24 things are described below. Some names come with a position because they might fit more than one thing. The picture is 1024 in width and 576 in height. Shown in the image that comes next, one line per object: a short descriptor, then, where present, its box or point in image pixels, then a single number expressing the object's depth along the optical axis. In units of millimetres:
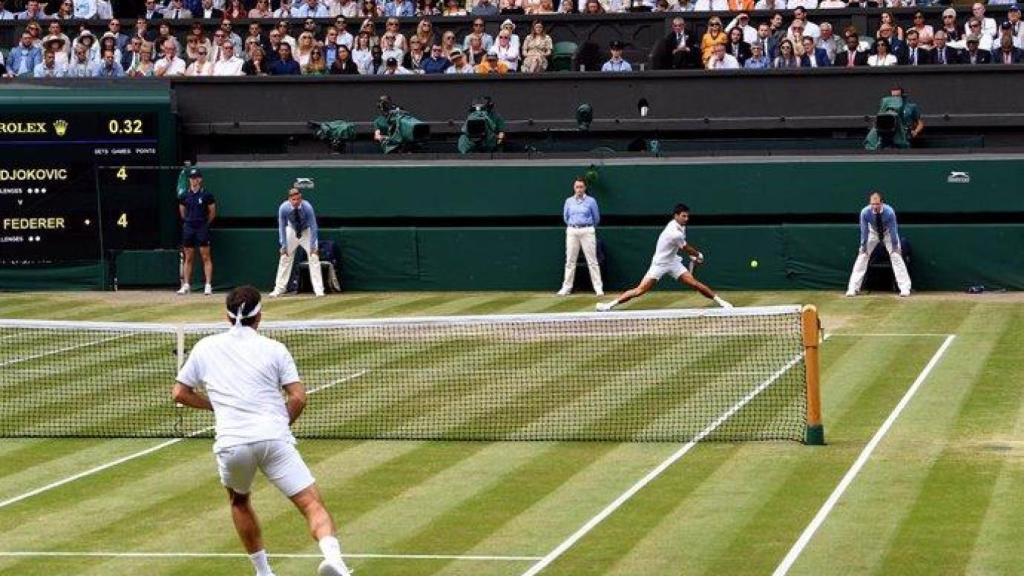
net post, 19453
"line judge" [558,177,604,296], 35000
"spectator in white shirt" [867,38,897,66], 36344
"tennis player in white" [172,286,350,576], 12859
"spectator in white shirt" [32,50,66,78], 38531
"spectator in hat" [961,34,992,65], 36156
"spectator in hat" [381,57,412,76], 37750
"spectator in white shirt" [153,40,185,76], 38531
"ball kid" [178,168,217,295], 36188
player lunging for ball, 30953
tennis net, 21125
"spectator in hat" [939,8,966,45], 36625
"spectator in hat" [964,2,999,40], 36375
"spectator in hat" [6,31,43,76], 39000
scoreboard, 36281
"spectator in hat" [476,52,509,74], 37625
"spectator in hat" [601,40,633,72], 37469
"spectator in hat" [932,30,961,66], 36250
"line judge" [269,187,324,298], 35438
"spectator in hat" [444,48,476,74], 37625
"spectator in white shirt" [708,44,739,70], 36812
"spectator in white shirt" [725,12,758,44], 37469
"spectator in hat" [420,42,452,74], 38000
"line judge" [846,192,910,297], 33781
